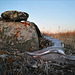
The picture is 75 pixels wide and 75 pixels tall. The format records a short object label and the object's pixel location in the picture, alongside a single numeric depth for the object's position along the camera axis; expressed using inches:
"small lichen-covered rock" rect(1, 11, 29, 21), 143.5
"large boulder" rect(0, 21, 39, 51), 130.3
